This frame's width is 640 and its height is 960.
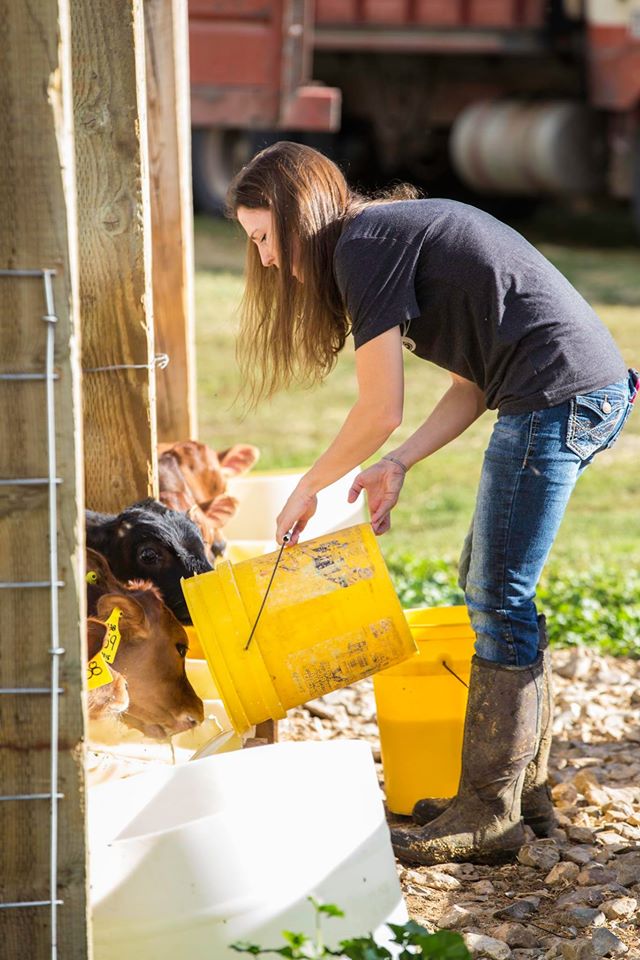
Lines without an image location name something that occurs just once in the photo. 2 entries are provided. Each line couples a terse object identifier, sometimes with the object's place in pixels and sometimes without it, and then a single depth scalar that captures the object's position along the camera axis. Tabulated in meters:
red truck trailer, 22.37
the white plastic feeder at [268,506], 8.82
